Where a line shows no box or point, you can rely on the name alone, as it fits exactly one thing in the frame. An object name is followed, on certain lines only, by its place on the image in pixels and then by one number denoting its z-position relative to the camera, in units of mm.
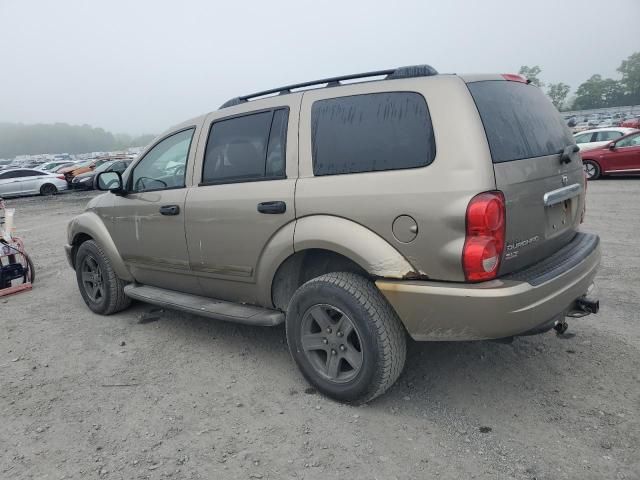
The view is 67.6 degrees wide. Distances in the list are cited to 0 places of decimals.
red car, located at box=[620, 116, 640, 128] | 27697
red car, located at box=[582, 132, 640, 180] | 12969
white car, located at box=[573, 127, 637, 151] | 14352
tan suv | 2426
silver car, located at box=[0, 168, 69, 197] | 21531
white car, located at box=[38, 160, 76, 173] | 33838
